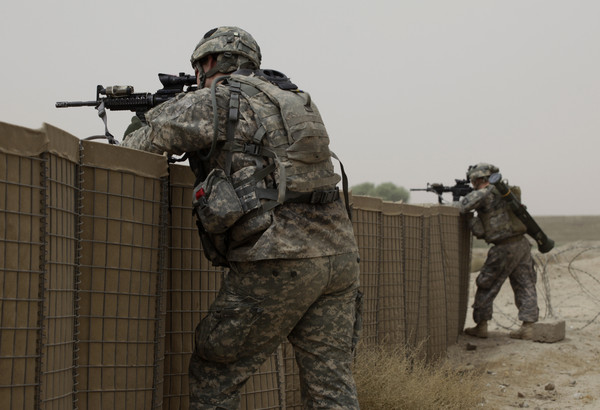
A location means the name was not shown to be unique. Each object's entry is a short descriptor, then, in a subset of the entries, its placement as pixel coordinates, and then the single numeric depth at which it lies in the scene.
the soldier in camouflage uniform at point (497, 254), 9.95
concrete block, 9.74
